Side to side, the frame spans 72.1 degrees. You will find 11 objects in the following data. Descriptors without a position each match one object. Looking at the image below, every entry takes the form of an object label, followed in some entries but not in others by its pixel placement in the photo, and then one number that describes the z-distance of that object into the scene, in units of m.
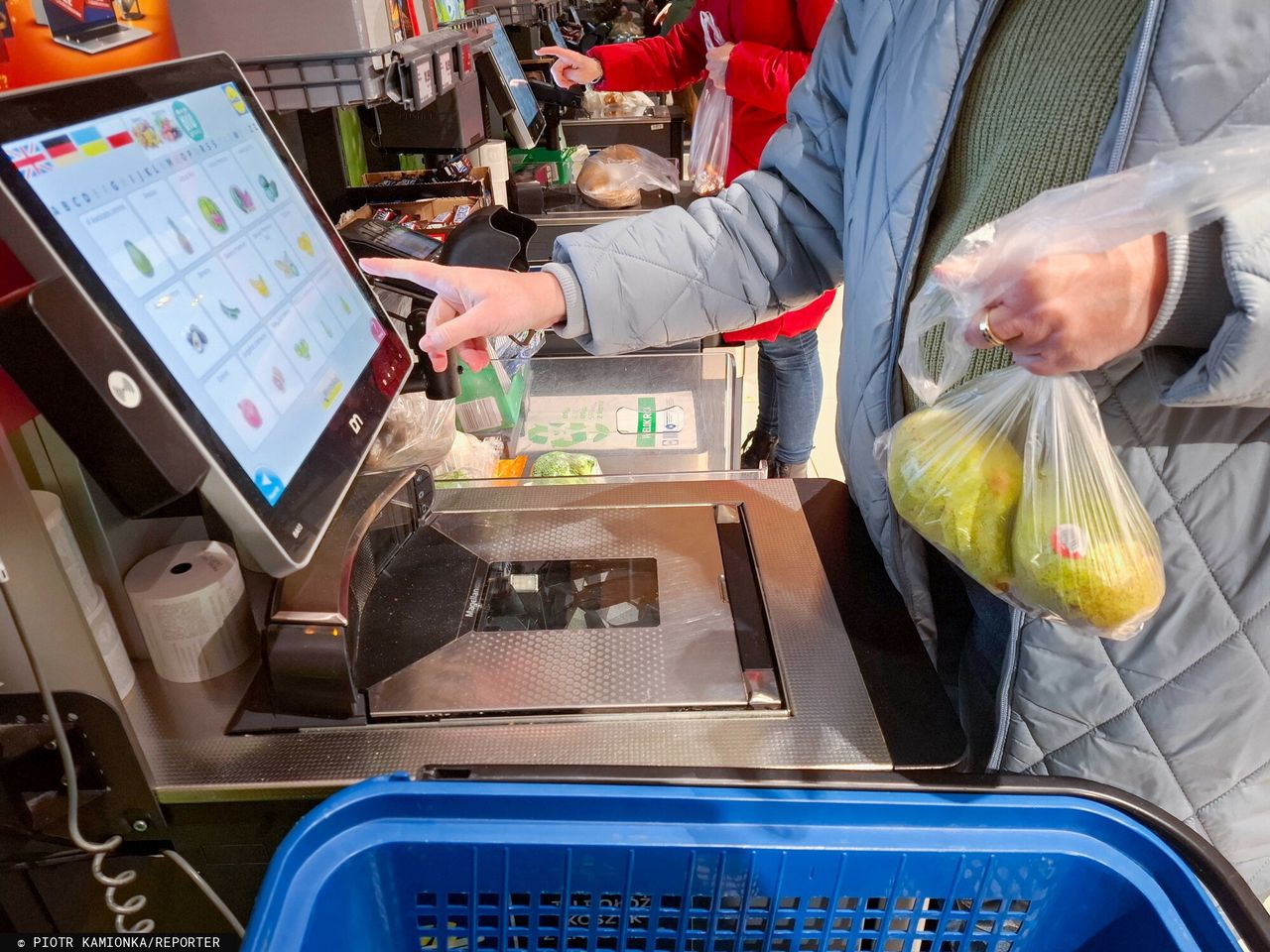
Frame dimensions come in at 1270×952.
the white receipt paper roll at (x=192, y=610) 0.78
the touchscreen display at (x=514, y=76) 2.29
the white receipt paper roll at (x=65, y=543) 0.69
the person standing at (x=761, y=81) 2.17
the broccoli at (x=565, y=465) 1.34
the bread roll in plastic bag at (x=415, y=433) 1.11
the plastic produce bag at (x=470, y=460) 1.26
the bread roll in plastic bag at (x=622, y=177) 2.67
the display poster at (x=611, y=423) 1.54
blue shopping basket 0.62
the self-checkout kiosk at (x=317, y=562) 0.56
